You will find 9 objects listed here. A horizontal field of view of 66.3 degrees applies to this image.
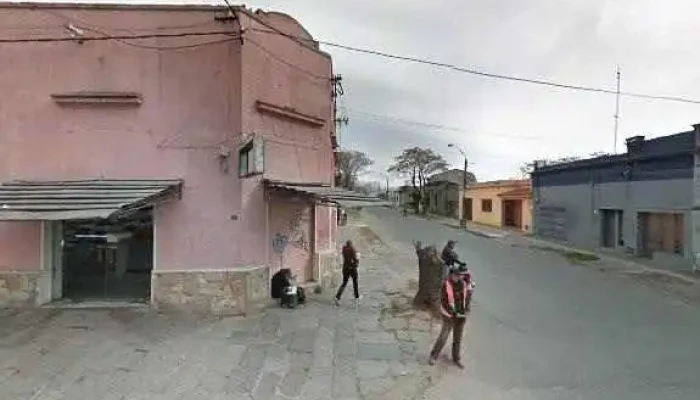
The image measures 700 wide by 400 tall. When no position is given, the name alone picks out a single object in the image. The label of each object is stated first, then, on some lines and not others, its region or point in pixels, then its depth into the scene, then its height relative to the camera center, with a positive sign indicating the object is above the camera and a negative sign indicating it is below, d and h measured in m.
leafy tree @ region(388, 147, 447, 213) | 70.38 +5.89
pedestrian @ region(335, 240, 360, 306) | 13.35 -1.42
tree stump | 12.19 -1.62
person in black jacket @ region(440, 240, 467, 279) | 14.50 -1.23
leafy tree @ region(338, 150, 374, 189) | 72.65 +7.07
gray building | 22.05 +0.56
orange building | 44.63 +0.69
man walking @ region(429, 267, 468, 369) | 8.53 -1.59
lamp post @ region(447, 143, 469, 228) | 46.64 +0.99
